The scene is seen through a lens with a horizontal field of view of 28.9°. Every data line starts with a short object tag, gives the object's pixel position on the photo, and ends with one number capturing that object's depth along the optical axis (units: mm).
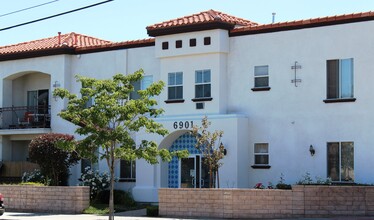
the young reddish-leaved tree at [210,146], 29312
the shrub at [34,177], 33872
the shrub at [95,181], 32781
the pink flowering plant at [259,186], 29227
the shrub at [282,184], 28492
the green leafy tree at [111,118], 23750
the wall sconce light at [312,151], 29375
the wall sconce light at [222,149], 29766
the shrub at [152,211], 28391
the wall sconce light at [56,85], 36844
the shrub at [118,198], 32938
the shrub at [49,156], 32750
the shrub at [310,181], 28266
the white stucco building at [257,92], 28766
